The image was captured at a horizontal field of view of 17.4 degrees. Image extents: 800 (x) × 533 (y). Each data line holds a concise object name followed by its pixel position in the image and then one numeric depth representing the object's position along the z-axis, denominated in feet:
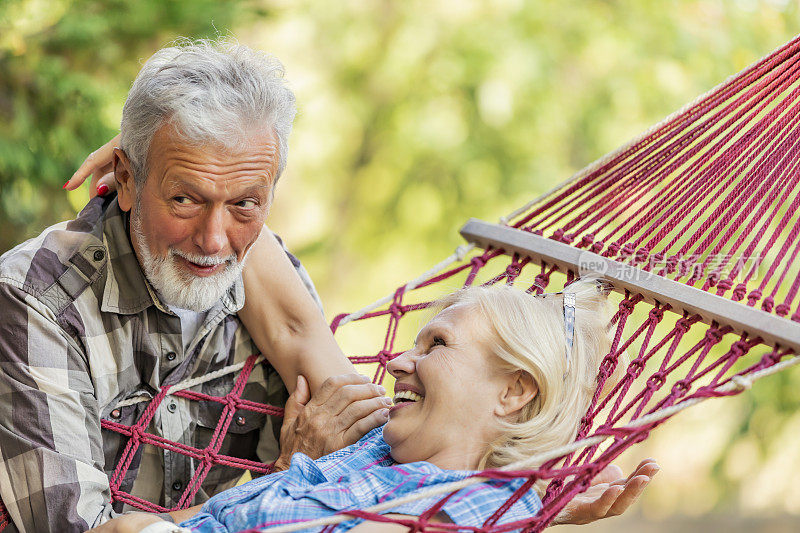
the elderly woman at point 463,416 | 7.85
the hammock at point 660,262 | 7.72
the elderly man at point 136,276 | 7.86
